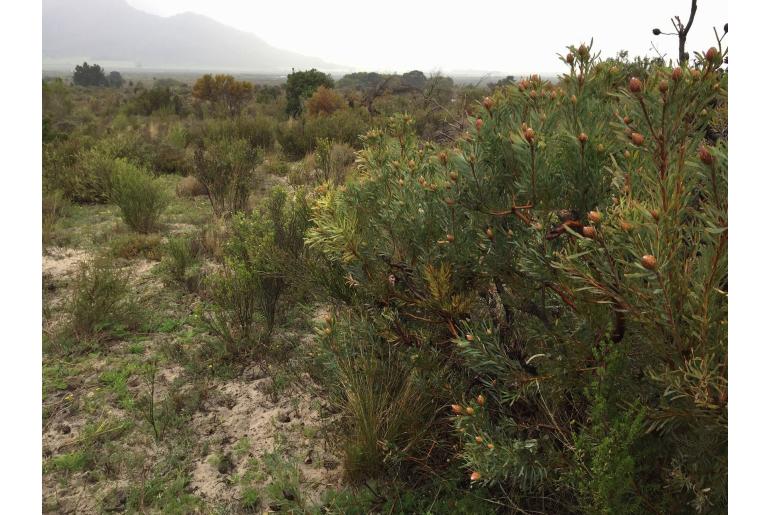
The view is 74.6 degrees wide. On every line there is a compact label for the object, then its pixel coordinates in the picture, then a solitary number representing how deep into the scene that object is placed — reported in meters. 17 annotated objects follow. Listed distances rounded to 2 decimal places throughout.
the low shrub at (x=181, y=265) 5.02
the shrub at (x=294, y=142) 11.60
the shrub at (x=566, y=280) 1.18
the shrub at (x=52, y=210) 6.27
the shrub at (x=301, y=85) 18.98
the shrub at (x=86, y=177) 7.93
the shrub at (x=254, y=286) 3.82
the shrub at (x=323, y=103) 15.64
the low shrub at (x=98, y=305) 4.11
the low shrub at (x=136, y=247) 5.75
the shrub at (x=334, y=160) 7.96
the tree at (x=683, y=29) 3.23
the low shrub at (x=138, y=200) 6.51
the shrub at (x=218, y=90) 21.24
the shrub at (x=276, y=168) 9.98
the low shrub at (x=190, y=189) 8.45
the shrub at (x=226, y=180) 7.03
